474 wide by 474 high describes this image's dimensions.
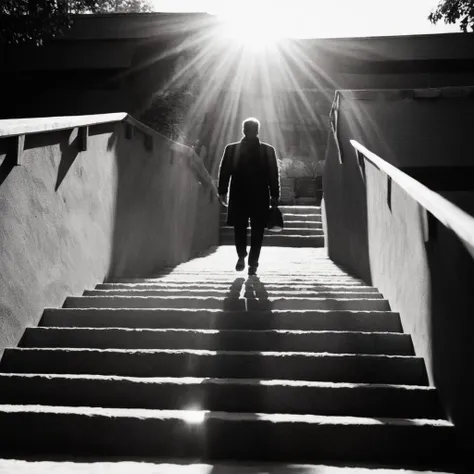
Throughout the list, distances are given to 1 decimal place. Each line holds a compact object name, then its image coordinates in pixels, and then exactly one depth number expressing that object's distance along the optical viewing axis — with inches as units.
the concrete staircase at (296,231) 428.1
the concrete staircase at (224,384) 98.8
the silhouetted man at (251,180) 210.2
